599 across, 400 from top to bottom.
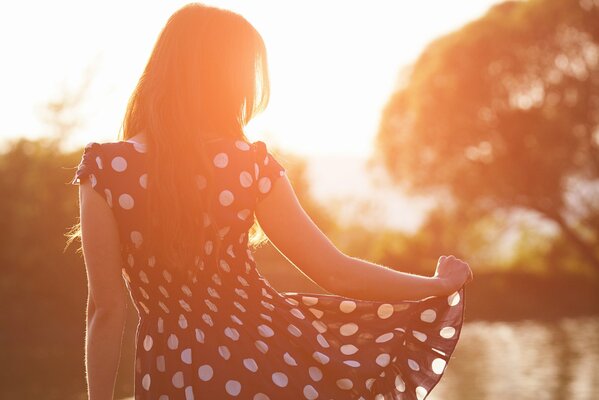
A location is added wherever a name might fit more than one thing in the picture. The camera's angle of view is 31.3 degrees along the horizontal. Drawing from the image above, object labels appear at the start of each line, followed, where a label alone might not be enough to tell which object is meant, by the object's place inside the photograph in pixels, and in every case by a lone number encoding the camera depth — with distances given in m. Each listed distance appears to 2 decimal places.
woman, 2.64
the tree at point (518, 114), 29.28
